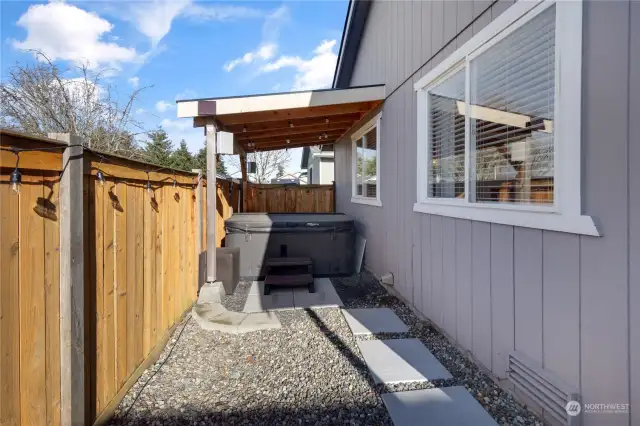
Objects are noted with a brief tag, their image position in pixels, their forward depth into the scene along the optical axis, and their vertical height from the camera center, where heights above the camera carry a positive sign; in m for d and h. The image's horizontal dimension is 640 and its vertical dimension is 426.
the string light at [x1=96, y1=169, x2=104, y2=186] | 1.93 +0.16
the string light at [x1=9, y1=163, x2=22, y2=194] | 1.31 +0.10
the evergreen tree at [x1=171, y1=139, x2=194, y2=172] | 22.01 +3.21
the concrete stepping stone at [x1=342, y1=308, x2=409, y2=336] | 3.37 -1.24
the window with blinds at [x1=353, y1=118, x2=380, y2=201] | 5.58 +0.74
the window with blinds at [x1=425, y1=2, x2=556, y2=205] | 2.08 +0.62
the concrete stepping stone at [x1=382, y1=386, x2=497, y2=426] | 2.03 -1.29
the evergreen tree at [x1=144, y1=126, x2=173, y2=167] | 12.20 +2.83
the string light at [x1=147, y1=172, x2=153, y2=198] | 2.66 +0.12
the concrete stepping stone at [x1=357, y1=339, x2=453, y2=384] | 2.52 -1.27
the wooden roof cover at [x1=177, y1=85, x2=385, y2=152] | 4.39 +1.41
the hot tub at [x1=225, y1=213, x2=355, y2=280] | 5.35 -0.60
